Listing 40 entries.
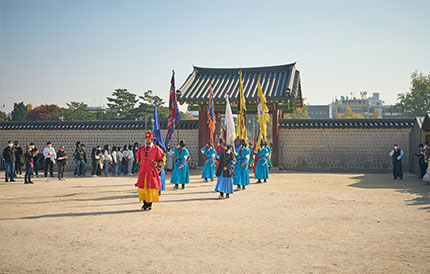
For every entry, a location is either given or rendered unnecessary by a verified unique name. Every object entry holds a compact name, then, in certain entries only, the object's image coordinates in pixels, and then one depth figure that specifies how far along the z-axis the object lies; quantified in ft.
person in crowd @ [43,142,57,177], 57.62
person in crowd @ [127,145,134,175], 63.05
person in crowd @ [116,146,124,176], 62.15
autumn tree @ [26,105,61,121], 163.59
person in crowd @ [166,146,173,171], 66.46
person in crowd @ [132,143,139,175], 64.21
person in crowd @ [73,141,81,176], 60.70
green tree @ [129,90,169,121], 146.82
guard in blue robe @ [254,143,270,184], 49.34
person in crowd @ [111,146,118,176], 61.11
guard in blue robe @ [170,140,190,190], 42.27
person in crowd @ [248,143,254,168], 59.65
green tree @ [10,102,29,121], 166.61
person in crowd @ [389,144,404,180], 53.57
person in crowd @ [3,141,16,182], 49.42
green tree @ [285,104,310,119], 173.99
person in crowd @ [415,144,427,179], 52.85
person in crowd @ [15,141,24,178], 51.48
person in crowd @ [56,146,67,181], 52.11
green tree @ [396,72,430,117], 119.20
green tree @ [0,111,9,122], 177.68
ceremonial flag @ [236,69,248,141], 47.51
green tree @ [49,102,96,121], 146.82
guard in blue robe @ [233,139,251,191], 43.50
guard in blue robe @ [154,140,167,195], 38.75
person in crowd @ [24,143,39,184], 48.52
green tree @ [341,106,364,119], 222.54
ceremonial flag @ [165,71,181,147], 46.35
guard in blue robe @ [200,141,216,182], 50.45
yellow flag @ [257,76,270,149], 49.26
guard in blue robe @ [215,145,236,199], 36.68
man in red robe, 30.01
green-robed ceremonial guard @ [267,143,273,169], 66.90
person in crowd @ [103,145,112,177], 59.88
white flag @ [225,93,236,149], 39.95
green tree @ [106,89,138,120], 147.33
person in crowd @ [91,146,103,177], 59.11
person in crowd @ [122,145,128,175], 62.75
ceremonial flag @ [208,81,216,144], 56.90
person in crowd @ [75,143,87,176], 60.39
